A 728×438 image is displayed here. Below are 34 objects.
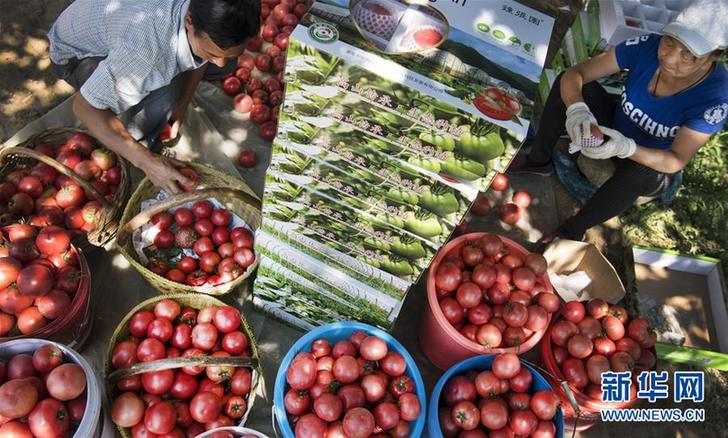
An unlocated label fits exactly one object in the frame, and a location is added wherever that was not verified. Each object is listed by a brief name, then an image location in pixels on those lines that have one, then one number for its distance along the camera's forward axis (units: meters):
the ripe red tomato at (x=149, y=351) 2.58
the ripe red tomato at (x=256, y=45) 4.35
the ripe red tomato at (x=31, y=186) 3.02
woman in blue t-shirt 2.53
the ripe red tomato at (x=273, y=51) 4.27
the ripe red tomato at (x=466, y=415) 2.49
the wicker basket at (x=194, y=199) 2.71
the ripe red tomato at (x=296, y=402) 2.45
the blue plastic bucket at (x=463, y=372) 2.54
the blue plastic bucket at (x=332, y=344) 2.48
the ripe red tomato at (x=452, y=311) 2.85
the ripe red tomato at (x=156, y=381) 2.49
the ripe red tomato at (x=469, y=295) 2.83
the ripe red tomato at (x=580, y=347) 2.82
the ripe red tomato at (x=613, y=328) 2.89
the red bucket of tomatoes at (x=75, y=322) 2.56
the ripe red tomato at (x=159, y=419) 2.38
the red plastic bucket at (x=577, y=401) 2.74
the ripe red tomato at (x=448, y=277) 2.88
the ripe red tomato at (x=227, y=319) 2.70
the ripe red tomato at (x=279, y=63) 4.25
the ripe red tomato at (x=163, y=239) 3.12
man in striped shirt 2.46
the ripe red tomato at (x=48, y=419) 2.13
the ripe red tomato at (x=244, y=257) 3.07
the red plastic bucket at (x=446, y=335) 2.78
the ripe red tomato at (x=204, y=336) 2.67
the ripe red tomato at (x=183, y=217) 3.20
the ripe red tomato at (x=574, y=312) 2.97
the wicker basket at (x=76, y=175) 2.82
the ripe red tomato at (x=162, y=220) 3.14
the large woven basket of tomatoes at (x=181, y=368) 2.40
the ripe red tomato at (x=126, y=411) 2.40
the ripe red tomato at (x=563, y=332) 2.92
